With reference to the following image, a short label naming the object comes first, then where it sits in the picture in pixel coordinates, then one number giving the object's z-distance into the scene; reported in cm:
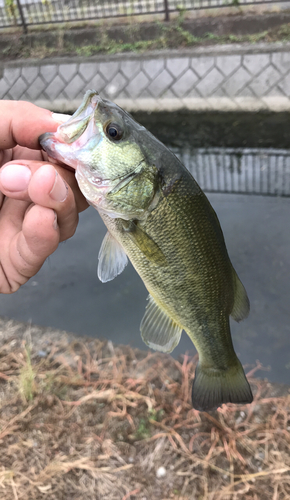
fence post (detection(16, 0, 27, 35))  888
